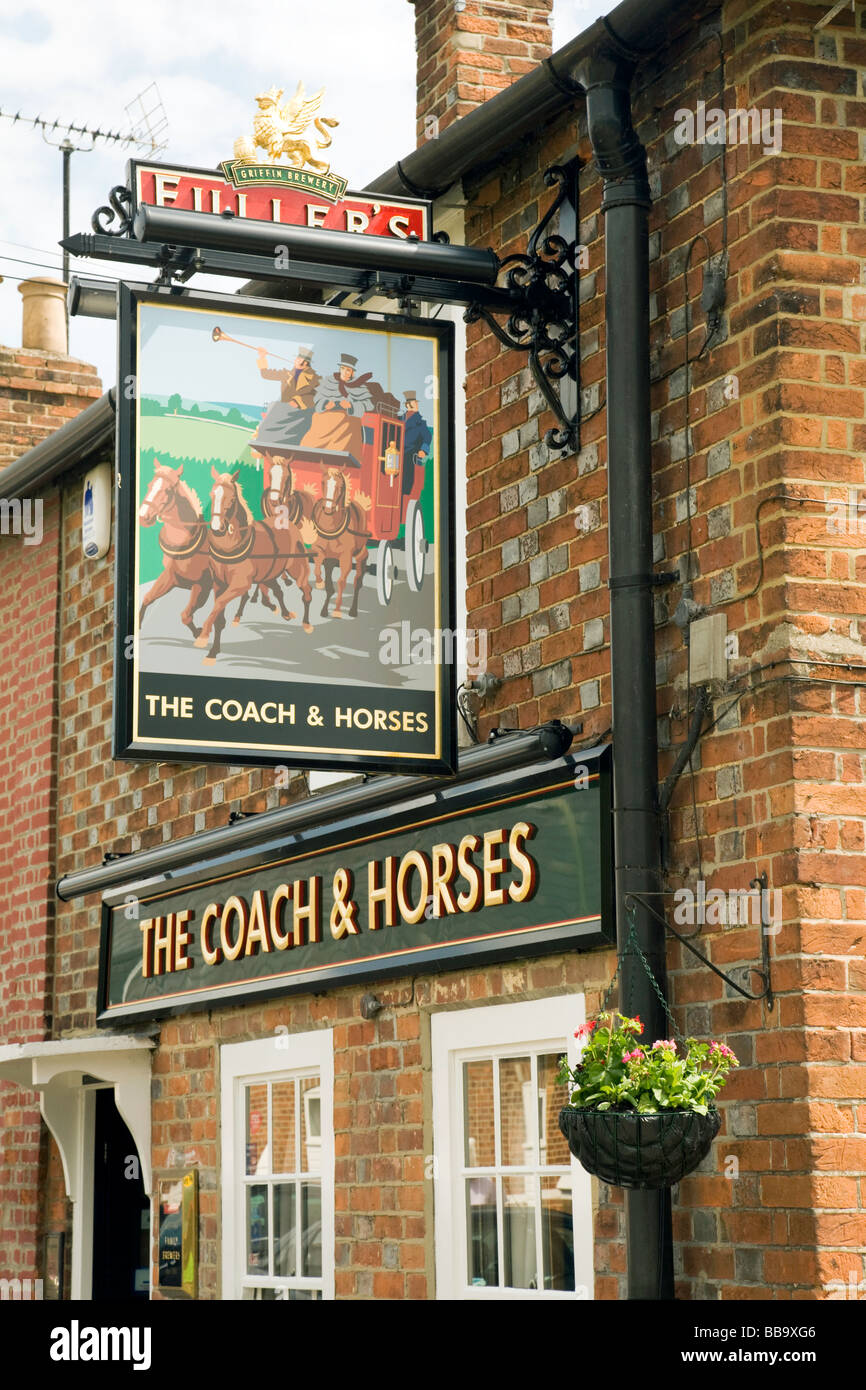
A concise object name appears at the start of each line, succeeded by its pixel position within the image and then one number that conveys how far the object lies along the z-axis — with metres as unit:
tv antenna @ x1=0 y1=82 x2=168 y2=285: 18.08
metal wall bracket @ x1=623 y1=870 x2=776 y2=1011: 5.36
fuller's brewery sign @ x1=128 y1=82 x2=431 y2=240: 6.31
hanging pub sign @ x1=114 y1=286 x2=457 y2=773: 6.16
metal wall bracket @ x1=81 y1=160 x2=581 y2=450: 6.19
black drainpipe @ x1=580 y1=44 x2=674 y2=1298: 5.70
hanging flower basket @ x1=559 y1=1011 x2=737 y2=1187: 5.11
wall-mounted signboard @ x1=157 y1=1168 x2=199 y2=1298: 9.00
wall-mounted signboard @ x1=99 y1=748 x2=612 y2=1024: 6.27
